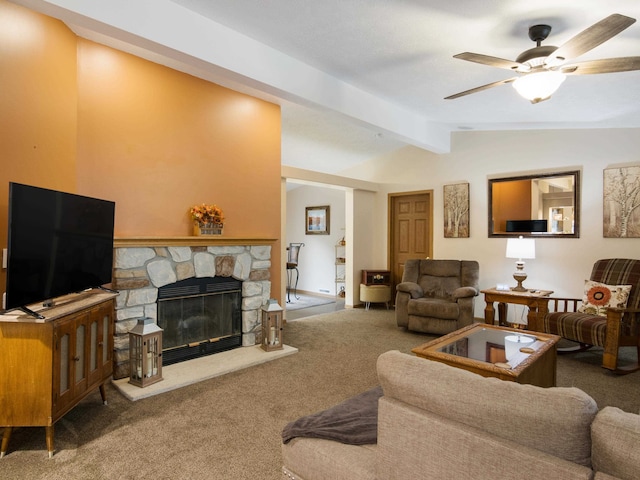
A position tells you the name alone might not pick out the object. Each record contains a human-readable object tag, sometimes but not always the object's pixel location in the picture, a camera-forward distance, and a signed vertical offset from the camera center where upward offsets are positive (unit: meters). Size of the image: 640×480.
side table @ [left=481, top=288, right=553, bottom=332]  4.27 -0.67
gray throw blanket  1.53 -0.78
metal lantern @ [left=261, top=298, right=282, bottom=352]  3.99 -0.91
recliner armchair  4.67 -0.69
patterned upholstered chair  3.47 -0.73
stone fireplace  3.28 -0.31
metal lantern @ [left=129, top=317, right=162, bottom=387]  3.06 -0.92
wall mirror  4.92 +0.52
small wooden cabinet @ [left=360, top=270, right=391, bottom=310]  6.49 -0.77
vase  3.79 +0.12
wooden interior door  6.46 +0.24
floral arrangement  3.80 +0.27
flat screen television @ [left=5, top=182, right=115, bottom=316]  2.06 -0.03
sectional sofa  0.90 -0.50
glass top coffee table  2.42 -0.78
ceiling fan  2.15 +1.13
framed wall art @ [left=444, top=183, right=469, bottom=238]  5.87 +0.50
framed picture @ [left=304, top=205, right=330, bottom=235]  8.00 +0.45
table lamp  4.68 -0.11
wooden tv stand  2.12 -0.74
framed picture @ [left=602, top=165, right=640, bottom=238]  4.43 +0.49
